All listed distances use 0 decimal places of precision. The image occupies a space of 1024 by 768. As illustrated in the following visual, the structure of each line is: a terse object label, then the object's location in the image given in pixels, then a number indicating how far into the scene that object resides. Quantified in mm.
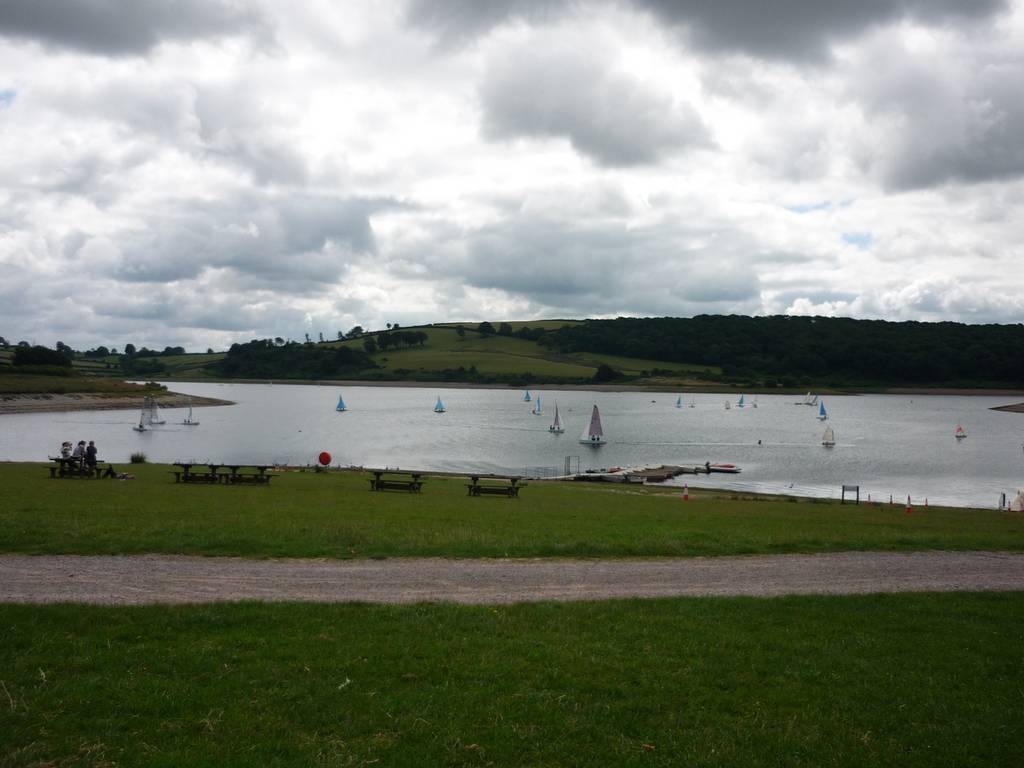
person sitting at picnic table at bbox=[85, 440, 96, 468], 31950
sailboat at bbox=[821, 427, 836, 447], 87812
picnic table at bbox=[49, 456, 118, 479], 30422
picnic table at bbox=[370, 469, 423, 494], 30828
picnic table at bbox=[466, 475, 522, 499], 30328
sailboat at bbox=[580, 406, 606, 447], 83562
